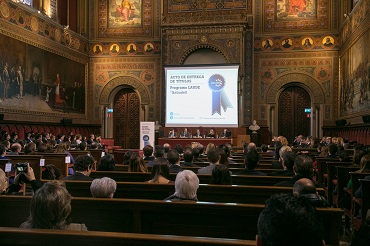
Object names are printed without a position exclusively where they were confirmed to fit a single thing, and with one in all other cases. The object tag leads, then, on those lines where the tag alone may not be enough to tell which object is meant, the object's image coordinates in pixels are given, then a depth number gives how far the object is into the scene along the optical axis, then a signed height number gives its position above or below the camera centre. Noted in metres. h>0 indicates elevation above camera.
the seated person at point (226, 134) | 22.08 -0.12
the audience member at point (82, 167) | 6.34 -0.54
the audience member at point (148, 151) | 10.15 -0.47
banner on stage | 18.52 -0.02
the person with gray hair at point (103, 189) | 4.52 -0.61
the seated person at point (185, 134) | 22.61 -0.13
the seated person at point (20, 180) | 5.64 -0.66
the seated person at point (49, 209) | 2.93 -0.54
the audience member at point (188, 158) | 9.01 -0.57
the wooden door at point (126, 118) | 26.48 +0.84
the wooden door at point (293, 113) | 24.81 +1.11
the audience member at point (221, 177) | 5.93 -0.63
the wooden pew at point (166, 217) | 3.97 -0.83
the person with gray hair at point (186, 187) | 4.58 -0.60
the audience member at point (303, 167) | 5.66 -0.47
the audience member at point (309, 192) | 3.59 -0.53
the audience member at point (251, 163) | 7.16 -0.54
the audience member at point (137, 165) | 7.83 -0.62
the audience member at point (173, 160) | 7.72 -0.55
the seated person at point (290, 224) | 1.72 -0.38
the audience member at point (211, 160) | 7.63 -0.53
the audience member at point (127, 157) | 9.80 -0.60
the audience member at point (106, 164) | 7.83 -0.60
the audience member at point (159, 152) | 9.49 -0.46
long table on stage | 21.05 -0.46
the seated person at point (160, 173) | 6.15 -0.62
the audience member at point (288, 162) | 7.07 -0.50
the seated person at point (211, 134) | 22.19 -0.12
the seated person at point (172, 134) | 22.69 -0.13
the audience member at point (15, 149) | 11.58 -0.49
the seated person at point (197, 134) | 22.19 -0.13
